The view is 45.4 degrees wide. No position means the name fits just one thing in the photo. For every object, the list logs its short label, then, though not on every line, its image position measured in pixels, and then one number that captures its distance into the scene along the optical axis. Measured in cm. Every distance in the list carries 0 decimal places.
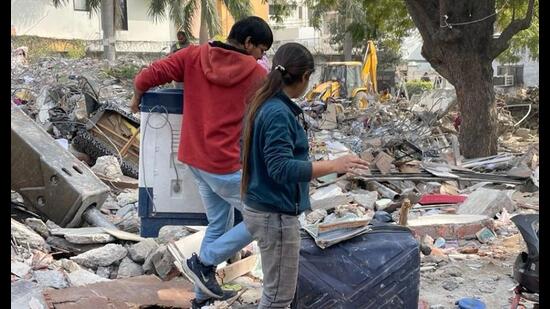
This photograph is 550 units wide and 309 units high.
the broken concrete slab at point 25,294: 398
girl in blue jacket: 288
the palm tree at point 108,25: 2708
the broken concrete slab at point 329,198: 754
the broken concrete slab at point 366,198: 792
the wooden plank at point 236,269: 469
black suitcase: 350
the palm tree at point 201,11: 2831
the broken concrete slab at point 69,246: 541
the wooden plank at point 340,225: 365
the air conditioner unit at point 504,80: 3922
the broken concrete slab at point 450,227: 627
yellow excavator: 2316
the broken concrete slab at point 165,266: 472
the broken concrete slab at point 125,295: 411
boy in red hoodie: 389
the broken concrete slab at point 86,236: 541
